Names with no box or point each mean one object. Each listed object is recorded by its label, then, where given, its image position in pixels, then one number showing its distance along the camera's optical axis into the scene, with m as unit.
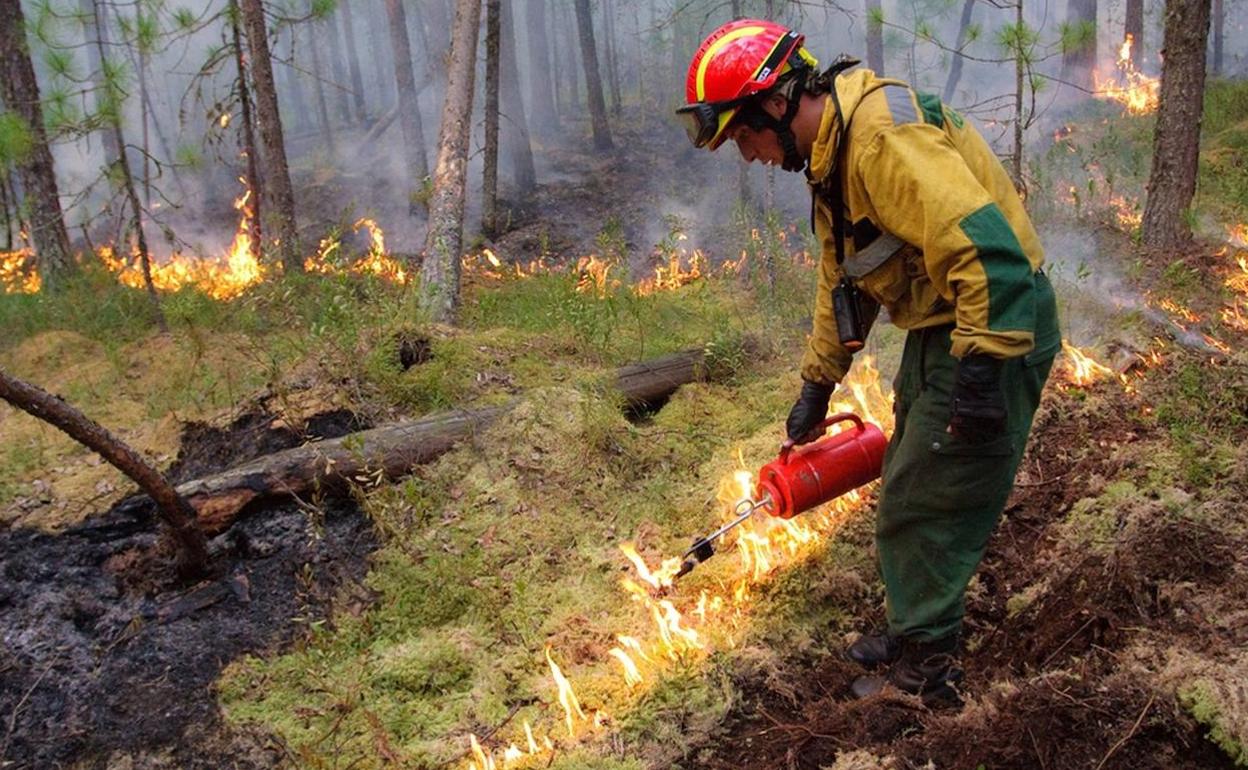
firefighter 2.40
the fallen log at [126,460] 3.50
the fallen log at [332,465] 4.38
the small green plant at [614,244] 7.27
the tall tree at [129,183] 7.07
